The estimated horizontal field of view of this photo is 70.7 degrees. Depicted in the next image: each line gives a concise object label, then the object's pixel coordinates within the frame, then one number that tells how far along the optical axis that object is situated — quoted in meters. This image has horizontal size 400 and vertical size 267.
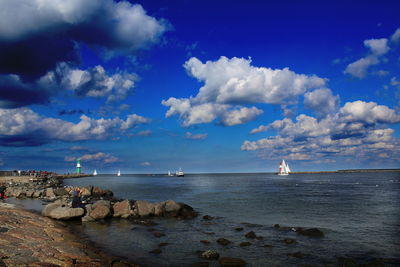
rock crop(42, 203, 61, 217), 30.08
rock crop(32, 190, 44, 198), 54.19
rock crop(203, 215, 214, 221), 32.63
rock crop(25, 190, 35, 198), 54.62
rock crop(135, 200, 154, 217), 33.61
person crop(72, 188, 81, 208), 31.07
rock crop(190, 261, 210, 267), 16.37
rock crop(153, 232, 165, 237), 24.07
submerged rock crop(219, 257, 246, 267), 16.63
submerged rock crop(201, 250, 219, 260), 17.89
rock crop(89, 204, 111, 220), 30.33
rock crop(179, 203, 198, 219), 33.62
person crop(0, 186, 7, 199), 46.72
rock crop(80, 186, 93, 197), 56.32
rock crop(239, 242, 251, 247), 20.91
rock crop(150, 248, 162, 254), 19.16
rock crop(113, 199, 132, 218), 31.94
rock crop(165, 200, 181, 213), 35.40
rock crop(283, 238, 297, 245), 21.70
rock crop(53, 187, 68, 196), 55.53
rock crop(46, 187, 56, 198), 54.12
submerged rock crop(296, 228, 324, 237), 24.14
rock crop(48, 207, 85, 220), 29.27
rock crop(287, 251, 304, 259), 18.50
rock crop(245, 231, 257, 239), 23.44
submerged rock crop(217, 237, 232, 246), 21.48
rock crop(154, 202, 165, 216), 34.41
